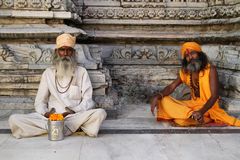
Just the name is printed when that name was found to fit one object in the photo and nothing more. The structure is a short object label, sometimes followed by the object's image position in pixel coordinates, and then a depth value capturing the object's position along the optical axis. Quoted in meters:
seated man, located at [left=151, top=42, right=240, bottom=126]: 4.81
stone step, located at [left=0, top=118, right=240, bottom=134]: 4.55
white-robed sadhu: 4.30
